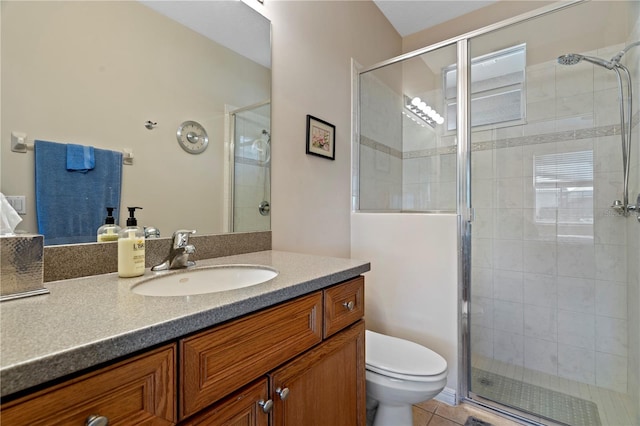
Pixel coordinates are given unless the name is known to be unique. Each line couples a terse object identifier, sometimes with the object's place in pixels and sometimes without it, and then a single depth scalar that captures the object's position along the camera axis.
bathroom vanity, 0.41
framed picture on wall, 1.72
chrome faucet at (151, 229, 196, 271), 0.99
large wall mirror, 0.81
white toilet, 1.24
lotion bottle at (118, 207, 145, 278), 0.85
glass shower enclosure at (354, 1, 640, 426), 1.72
